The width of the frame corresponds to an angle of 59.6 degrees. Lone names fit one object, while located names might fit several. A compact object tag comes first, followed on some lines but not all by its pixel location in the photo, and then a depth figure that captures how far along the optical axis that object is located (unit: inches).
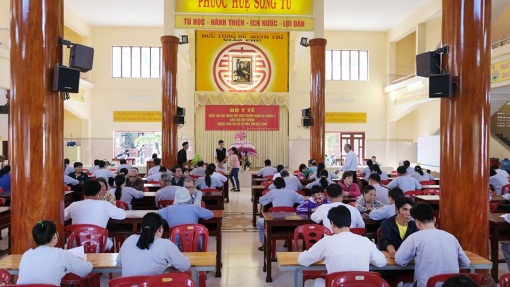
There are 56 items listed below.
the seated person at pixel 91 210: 199.8
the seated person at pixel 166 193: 285.3
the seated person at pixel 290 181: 344.8
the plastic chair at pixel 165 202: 276.2
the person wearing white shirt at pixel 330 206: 193.5
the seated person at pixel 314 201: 229.8
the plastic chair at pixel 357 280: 117.6
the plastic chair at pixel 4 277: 121.3
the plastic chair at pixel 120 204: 251.3
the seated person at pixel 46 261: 126.6
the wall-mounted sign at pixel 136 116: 794.8
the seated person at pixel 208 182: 356.2
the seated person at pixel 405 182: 340.2
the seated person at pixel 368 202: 228.7
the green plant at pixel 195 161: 538.6
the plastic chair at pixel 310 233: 178.4
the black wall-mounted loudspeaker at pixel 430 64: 190.4
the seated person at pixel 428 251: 134.2
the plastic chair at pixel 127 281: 117.8
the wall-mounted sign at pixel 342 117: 820.6
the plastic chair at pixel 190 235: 181.9
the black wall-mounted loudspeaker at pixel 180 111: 506.9
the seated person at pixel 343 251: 131.1
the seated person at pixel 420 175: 410.3
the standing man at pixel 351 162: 450.6
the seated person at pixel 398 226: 166.2
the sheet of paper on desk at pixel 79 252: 145.2
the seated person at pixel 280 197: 265.9
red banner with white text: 767.1
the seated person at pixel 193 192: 249.0
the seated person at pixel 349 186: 299.3
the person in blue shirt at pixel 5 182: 336.2
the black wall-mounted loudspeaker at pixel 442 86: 179.0
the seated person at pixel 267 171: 452.8
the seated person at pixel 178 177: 346.3
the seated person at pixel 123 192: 279.1
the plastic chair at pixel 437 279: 121.2
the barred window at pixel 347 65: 820.6
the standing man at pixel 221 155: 563.8
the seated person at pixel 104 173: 382.0
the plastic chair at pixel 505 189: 336.9
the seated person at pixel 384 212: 208.7
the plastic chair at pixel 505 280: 115.3
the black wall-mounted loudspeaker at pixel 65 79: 174.4
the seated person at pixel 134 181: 322.0
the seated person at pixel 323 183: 285.3
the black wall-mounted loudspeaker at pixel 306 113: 510.6
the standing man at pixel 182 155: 519.5
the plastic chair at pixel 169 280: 112.7
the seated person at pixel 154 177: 392.5
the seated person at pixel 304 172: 432.5
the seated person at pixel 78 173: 398.9
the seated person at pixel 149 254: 132.3
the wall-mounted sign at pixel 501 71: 466.6
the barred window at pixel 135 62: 793.6
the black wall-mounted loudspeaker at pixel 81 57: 189.5
